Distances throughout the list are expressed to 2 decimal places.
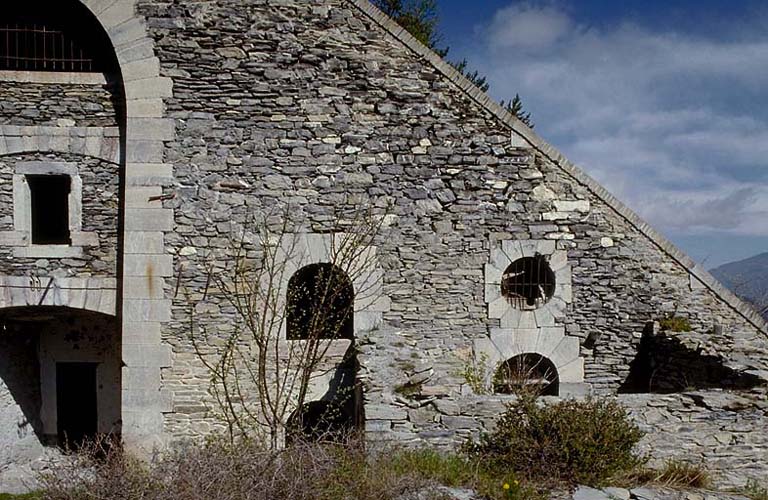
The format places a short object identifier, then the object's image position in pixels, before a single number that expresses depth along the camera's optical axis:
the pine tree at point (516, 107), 16.55
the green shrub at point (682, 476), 6.25
